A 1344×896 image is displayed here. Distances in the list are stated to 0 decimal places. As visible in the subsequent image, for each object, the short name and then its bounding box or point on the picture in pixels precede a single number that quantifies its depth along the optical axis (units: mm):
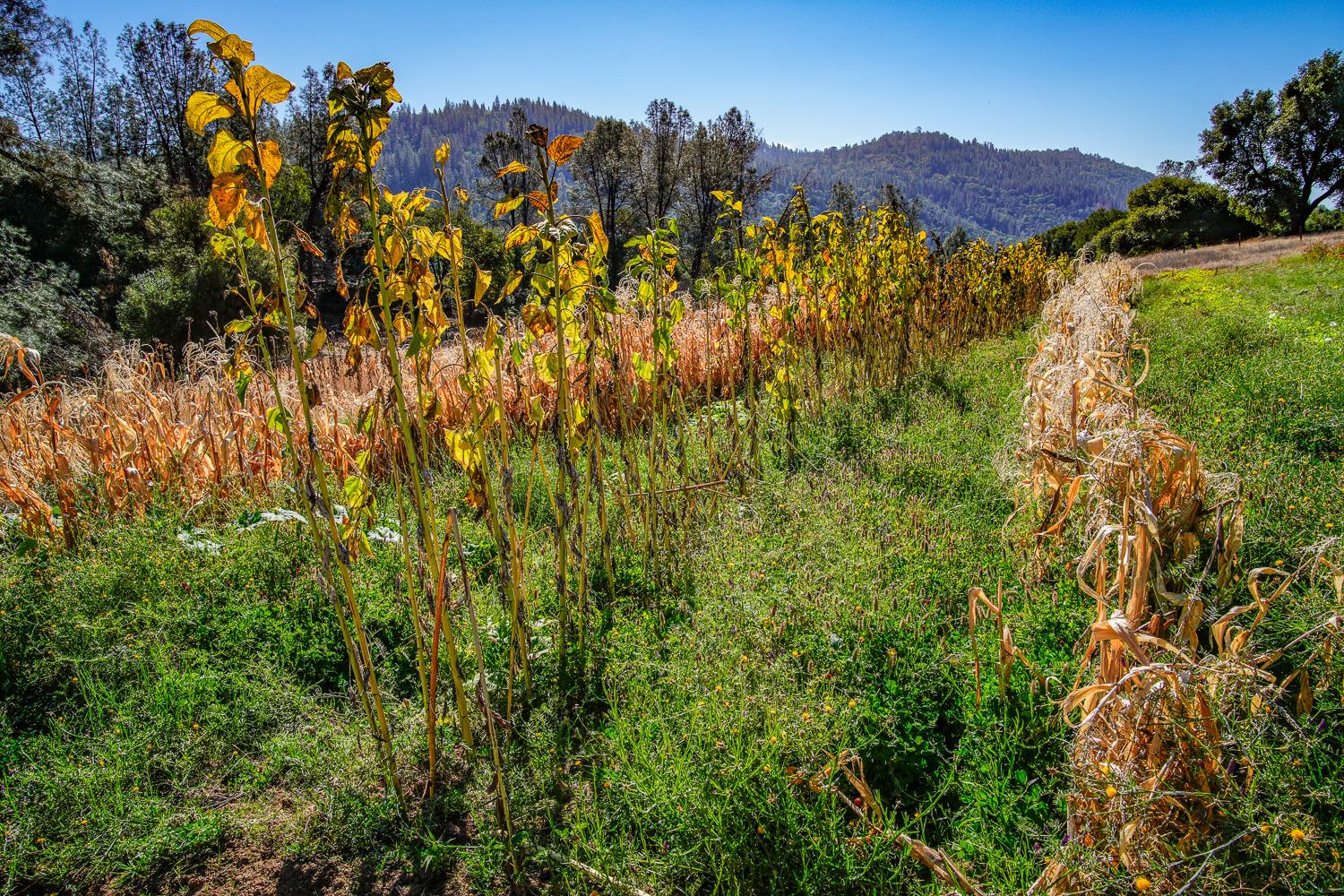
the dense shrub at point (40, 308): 11844
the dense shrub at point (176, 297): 15008
